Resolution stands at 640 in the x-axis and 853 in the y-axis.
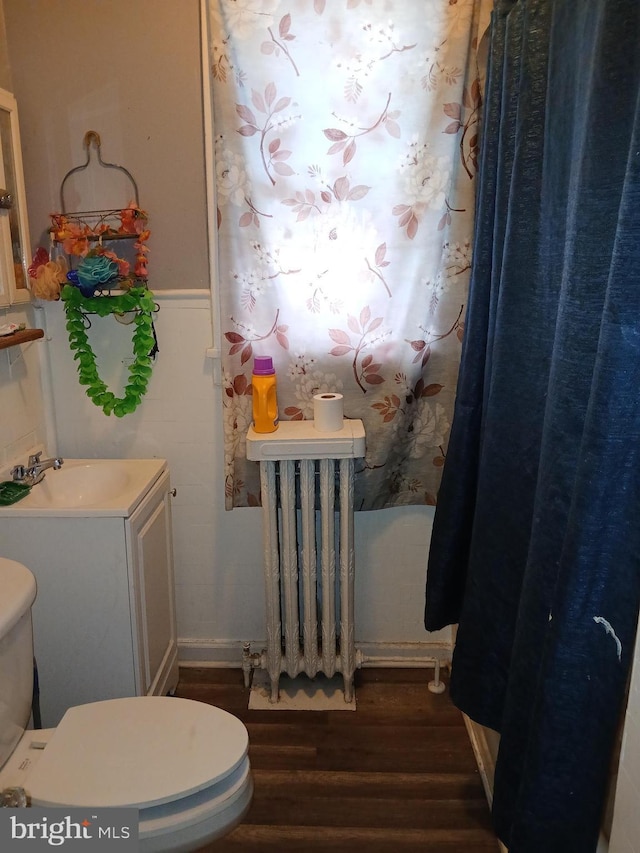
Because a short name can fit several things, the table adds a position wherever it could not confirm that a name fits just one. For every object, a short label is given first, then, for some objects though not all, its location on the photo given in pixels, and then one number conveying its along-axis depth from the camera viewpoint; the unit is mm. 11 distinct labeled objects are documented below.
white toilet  1222
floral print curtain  1804
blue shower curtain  883
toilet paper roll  1947
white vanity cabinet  1718
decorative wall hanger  1912
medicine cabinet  1818
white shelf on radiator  1921
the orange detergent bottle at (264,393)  1955
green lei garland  1949
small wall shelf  1717
